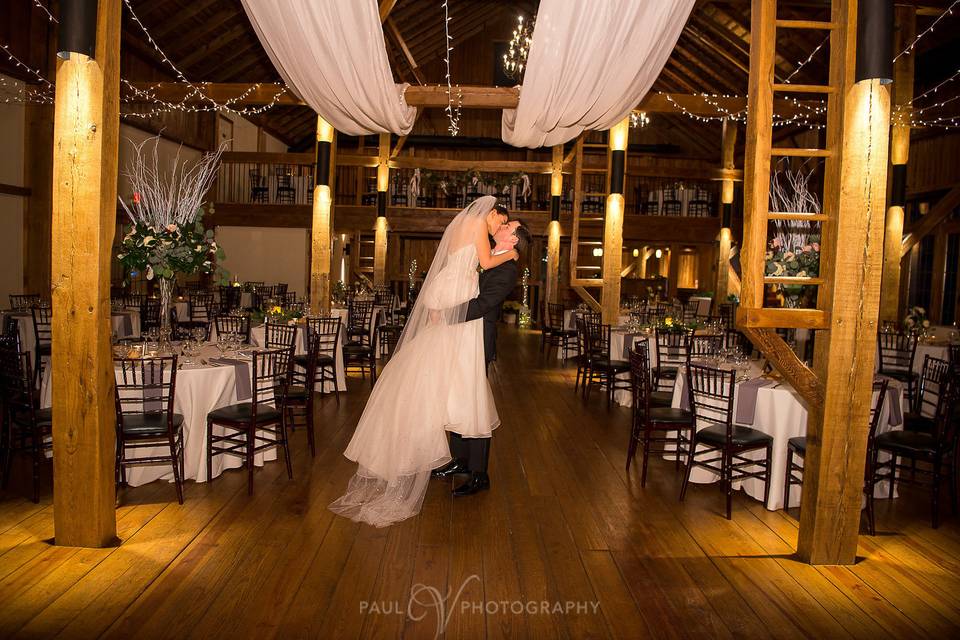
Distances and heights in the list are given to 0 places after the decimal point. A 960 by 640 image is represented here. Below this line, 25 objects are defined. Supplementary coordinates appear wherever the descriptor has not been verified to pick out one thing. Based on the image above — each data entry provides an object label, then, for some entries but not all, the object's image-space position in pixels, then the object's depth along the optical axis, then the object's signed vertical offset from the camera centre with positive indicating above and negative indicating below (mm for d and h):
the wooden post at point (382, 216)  14727 +1430
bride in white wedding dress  4277 -619
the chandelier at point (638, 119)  12320 +3198
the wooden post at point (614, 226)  9648 +943
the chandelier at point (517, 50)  12001 +4217
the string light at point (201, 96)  9680 +2500
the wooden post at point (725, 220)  14071 +1567
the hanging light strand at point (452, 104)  7046 +1841
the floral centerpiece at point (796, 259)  5008 +300
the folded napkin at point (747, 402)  4703 -656
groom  4383 -83
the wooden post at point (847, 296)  3443 +40
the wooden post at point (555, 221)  14500 +1443
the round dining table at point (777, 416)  4555 -734
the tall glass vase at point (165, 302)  5582 -185
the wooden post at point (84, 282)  3385 -32
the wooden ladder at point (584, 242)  11402 +1328
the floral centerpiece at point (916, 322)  7906 -166
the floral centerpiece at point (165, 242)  5523 +280
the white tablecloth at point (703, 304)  16984 -124
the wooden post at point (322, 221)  9992 +874
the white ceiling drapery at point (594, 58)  3979 +1423
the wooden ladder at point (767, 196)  3561 +521
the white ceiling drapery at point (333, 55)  4039 +1408
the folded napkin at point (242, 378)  4945 -663
